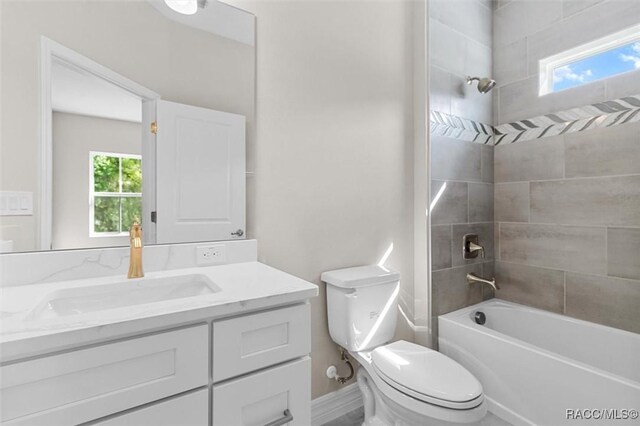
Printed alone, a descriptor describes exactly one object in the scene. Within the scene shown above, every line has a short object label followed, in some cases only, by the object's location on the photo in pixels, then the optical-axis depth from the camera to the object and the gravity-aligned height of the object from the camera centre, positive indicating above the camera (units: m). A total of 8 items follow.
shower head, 2.05 +0.85
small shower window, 1.74 +0.92
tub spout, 2.10 -0.44
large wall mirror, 1.02 +0.34
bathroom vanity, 0.62 -0.32
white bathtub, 1.31 -0.75
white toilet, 1.16 -0.65
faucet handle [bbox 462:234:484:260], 2.12 -0.22
